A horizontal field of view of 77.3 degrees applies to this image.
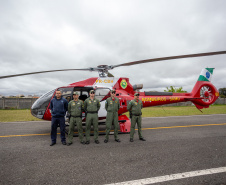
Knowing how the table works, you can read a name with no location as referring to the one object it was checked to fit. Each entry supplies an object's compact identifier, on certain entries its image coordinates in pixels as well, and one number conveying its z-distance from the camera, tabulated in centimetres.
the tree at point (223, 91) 9108
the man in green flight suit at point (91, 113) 504
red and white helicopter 599
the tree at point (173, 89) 6578
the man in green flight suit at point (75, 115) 495
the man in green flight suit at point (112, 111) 521
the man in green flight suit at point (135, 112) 533
